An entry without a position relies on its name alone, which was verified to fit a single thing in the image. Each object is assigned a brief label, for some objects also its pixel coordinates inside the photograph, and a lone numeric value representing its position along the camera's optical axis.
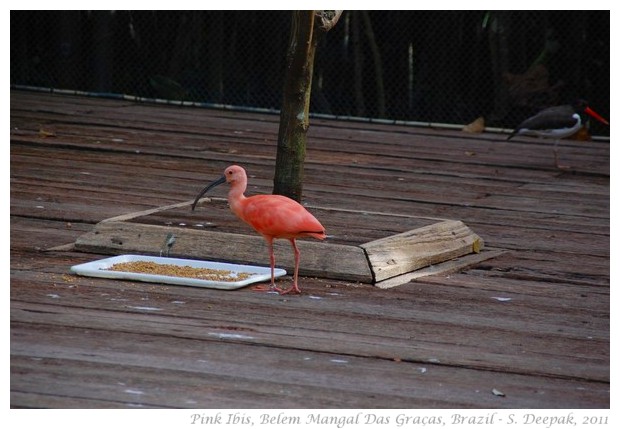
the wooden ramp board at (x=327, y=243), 10.62
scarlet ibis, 9.59
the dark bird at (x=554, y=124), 19.78
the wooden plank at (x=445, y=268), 10.62
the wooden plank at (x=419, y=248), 10.69
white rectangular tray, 9.97
